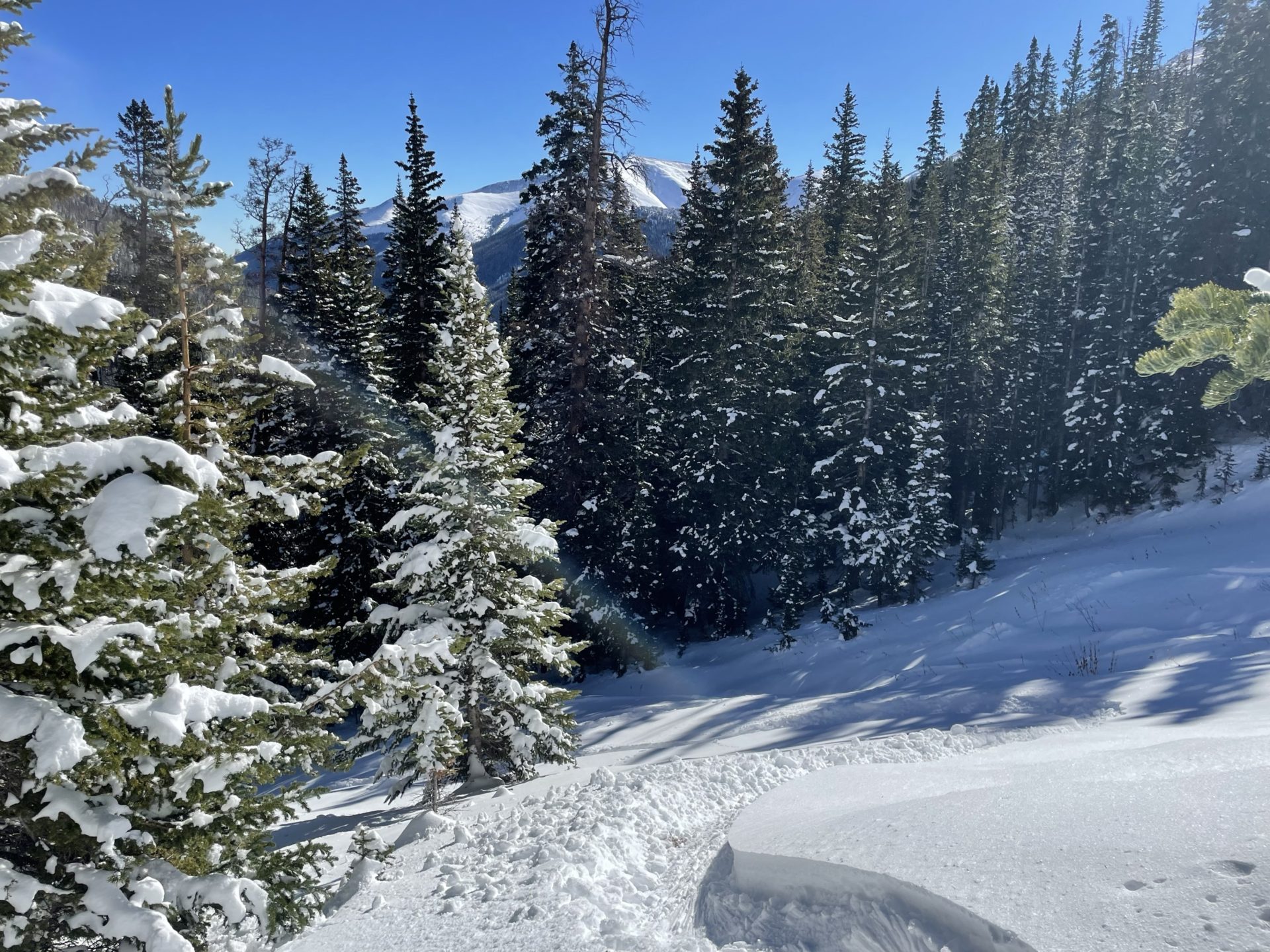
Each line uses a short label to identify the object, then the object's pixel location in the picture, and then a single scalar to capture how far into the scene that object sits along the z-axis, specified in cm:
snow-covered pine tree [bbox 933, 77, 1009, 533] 3522
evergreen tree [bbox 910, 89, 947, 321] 3828
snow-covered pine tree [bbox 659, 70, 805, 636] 2439
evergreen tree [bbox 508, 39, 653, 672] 2017
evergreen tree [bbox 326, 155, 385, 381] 2216
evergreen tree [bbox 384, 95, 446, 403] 2484
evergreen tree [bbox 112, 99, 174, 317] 824
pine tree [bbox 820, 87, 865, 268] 3769
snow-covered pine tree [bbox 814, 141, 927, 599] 2572
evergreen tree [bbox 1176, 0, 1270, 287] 3069
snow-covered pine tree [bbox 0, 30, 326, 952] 464
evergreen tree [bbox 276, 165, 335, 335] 2397
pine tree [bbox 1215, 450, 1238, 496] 2800
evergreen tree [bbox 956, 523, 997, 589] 2758
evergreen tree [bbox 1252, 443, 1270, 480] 2744
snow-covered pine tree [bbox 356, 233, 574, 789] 1262
